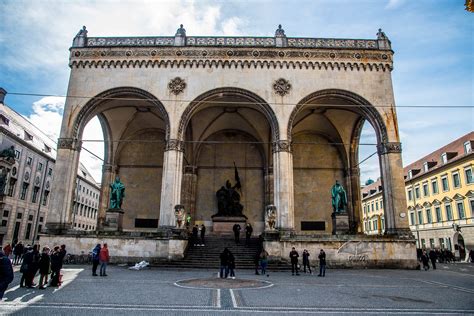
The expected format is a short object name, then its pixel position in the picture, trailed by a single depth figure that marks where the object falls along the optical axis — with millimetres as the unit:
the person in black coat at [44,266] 9078
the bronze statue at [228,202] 23578
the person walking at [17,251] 18017
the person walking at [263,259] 13672
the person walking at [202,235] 19252
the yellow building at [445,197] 29938
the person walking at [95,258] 12273
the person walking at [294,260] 13953
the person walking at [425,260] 17344
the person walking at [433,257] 18962
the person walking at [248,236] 19333
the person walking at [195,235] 19753
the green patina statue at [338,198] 19531
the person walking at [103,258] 12148
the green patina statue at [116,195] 19656
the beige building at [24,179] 31984
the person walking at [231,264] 12469
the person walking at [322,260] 13328
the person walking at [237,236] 19444
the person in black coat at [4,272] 5746
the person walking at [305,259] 14602
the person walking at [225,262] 12320
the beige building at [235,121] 18188
